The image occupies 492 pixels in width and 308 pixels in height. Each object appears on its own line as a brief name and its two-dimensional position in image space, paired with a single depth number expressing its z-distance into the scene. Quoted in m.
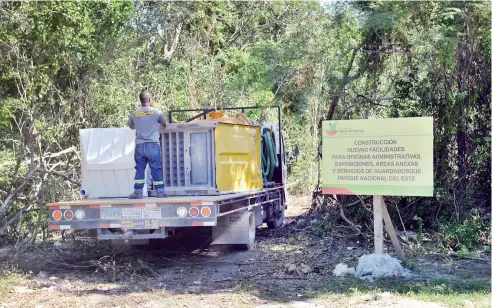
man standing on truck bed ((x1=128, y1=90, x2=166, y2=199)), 8.53
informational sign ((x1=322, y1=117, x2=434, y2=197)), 7.64
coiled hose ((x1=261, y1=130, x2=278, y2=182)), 11.90
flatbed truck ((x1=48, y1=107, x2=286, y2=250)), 7.86
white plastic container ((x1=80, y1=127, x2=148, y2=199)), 9.05
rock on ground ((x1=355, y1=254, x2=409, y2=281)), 7.57
